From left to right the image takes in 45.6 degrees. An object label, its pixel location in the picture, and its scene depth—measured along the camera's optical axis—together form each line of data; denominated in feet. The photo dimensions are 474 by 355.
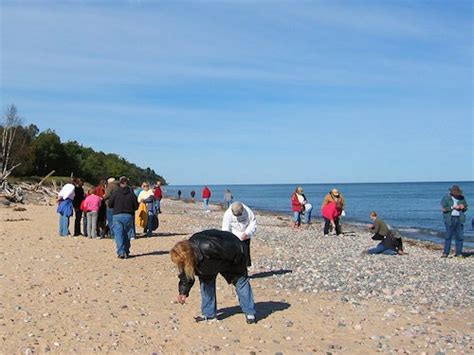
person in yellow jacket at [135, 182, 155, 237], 56.84
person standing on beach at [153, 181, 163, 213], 70.58
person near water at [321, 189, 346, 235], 68.33
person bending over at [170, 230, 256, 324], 24.02
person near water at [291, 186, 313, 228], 76.84
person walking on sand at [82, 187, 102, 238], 54.49
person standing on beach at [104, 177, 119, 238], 53.10
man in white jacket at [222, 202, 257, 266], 31.76
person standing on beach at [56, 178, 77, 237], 55.06
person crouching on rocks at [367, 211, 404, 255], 53.52
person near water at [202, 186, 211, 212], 131.75
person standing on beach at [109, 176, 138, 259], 43.68
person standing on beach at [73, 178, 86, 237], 55.93
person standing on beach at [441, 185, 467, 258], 50.31
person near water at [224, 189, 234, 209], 120.94
